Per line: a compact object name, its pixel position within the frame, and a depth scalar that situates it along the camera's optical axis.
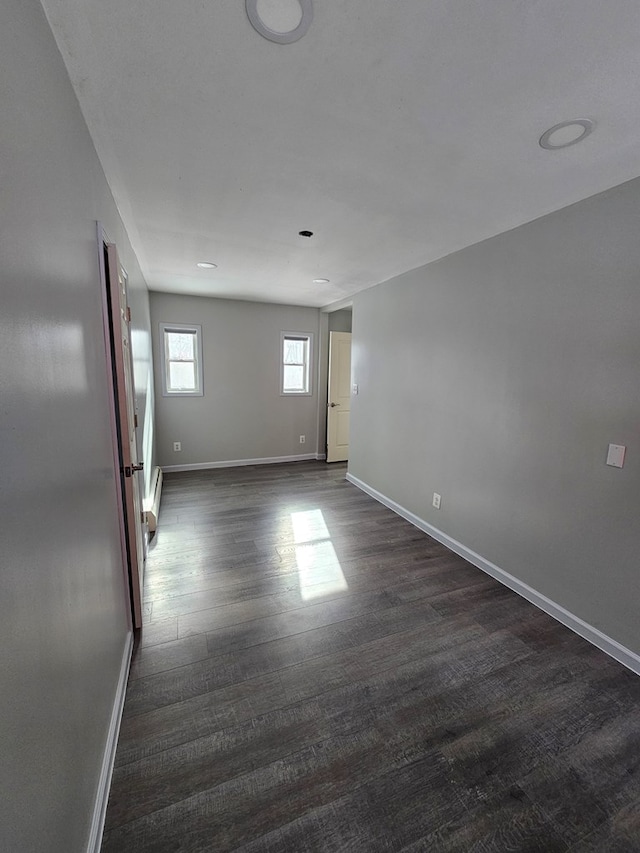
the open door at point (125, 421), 1.70
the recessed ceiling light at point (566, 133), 1.39
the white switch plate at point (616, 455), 1.86
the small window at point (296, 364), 5.59
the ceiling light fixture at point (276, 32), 0.96
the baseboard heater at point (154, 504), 3.16
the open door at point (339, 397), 5.56
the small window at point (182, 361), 4.91
